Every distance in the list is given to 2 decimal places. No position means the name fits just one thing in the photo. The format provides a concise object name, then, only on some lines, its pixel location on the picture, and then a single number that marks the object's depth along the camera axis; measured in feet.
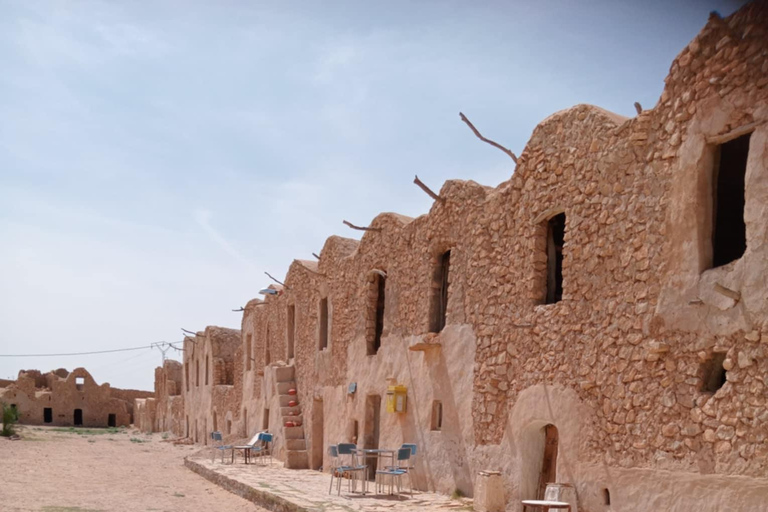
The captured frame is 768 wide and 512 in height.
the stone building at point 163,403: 138.51
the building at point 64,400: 154.71
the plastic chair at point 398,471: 40.11
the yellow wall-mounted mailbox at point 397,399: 46.24
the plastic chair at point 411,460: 43.09
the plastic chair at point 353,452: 41.79
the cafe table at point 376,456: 42.60
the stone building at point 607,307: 25.20
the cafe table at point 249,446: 62.75
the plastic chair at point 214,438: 66.03
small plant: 103.25
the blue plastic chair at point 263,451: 67.87
